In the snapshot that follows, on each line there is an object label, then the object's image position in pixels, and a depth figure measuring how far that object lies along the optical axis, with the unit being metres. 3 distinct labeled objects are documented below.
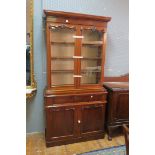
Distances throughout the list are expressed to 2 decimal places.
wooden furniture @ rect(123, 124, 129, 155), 1.32
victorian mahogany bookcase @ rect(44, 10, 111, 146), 2.39
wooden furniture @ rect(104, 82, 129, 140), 2.65
